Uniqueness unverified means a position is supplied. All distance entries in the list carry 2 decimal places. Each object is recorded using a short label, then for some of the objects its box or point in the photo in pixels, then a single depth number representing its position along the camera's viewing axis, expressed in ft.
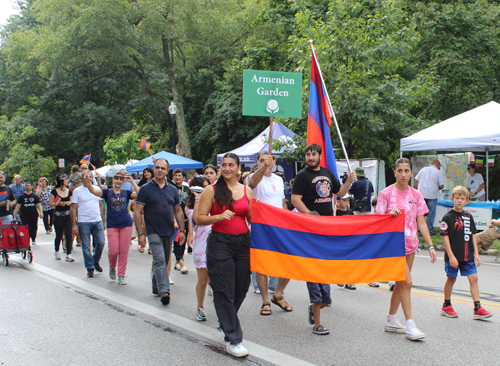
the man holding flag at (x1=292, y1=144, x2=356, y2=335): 17.84
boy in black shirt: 18.70
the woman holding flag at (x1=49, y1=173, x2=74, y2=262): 35.54
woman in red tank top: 15.12
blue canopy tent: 65.46
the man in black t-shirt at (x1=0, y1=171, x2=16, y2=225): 37.35
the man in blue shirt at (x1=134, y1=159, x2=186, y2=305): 21.95
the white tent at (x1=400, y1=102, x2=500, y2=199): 38.63
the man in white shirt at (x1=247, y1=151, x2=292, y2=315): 18.70
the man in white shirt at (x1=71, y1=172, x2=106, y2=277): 29.32
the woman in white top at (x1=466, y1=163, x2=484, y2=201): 44.39
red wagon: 33.47
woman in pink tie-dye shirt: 17.08
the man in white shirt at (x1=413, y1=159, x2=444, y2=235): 42.16
